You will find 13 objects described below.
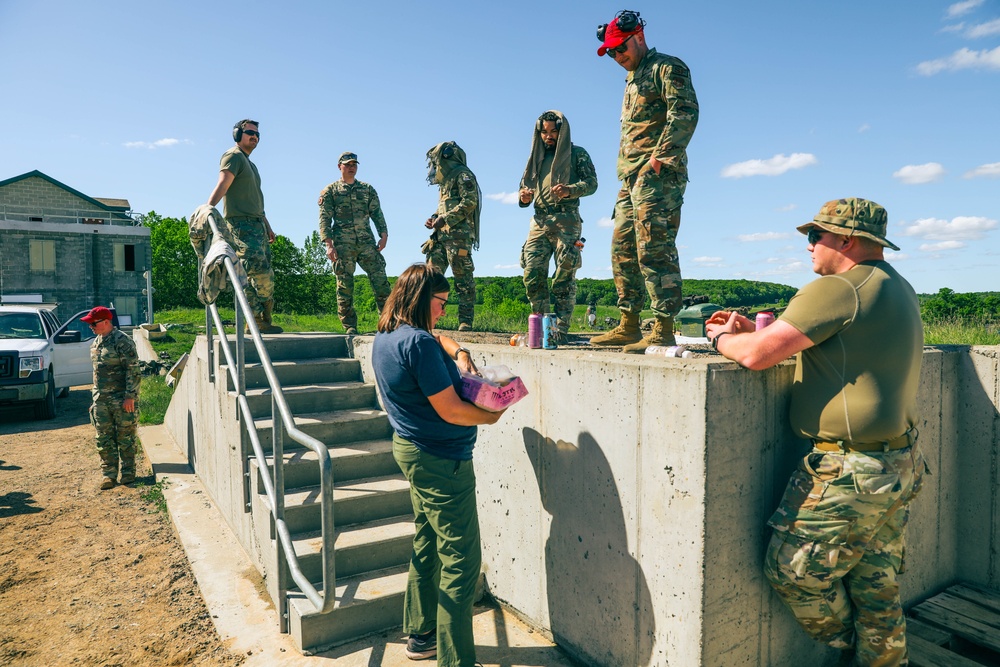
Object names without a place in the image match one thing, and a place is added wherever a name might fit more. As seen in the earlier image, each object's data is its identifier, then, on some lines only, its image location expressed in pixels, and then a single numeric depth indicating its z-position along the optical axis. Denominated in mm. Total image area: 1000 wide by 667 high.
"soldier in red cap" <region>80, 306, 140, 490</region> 7039
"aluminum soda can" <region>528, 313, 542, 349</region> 3910
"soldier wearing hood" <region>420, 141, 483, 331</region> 6996
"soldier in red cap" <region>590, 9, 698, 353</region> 4141
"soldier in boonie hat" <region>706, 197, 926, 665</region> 2469
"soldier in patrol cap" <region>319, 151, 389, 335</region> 7434
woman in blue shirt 2920
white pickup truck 10064
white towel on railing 4836
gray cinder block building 31406
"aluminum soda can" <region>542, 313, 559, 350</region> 3924
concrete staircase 3631
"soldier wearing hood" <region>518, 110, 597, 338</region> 6066
